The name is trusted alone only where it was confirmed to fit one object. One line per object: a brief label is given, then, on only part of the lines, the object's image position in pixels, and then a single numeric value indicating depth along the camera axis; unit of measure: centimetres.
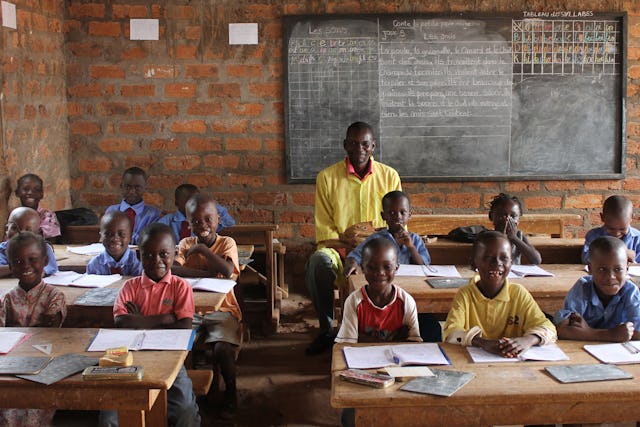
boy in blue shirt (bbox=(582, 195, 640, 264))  402
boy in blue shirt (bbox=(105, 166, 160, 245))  517
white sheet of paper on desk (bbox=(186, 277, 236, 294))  332
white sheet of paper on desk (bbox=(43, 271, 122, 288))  346
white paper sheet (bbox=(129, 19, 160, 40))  582
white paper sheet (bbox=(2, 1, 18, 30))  484
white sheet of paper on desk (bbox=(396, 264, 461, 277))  363
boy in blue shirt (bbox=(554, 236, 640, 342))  270
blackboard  579
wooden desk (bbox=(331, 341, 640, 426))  205
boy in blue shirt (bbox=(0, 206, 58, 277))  426
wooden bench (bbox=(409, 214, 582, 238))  531
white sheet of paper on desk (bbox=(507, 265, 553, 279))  359
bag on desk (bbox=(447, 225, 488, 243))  433
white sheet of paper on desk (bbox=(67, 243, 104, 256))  434
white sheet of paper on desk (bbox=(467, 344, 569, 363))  235
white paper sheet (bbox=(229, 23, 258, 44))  580
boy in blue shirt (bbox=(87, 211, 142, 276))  373
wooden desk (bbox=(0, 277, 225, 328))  312
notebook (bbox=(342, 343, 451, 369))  231
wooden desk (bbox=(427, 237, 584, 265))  423
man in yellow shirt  471
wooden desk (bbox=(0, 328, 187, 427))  215
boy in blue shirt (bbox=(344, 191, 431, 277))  389
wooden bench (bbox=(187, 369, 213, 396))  296
